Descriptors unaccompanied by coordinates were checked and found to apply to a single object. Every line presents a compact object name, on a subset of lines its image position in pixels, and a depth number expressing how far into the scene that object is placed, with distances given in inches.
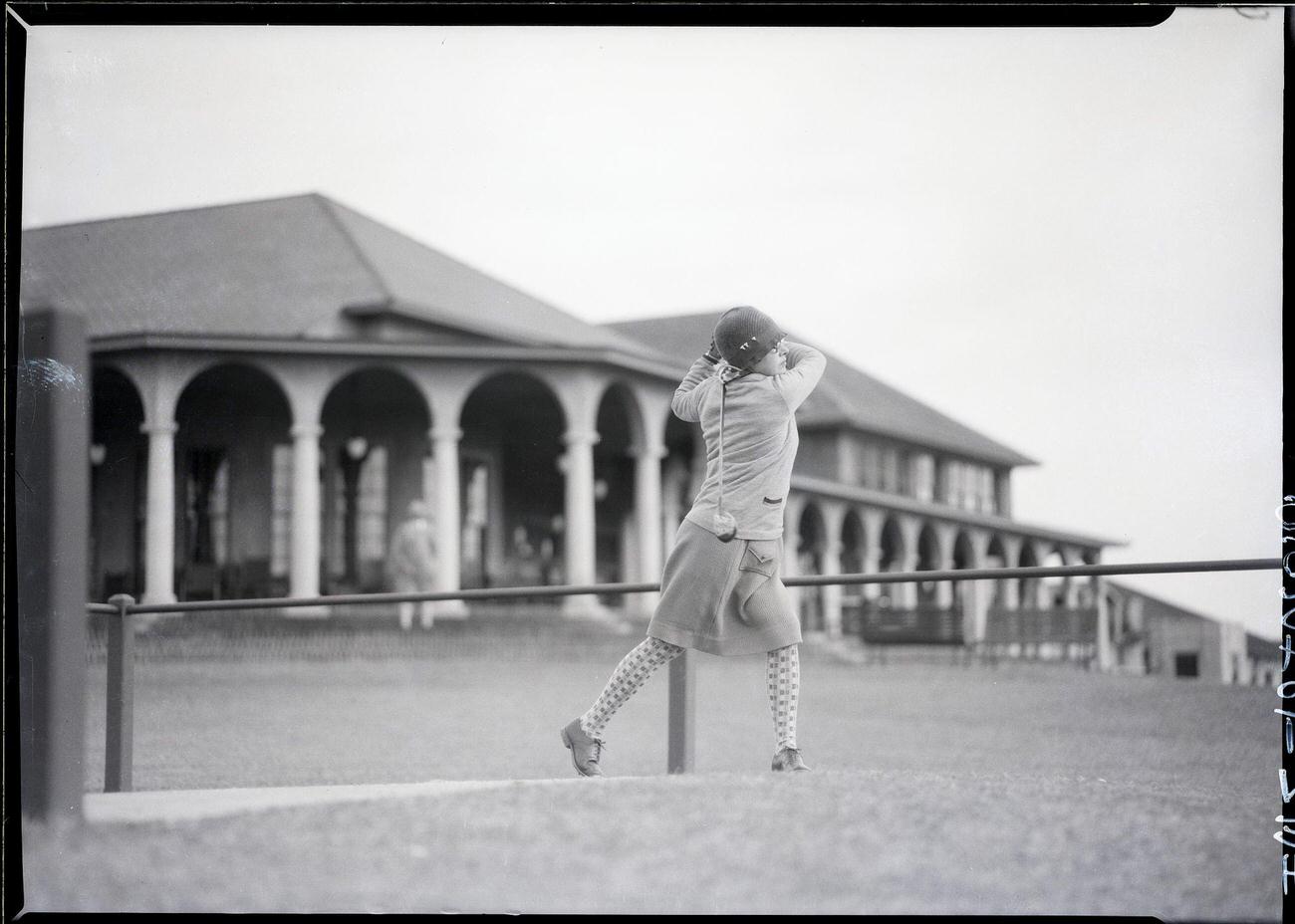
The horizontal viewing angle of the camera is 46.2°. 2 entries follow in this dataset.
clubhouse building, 841.5
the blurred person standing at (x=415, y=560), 782.5
